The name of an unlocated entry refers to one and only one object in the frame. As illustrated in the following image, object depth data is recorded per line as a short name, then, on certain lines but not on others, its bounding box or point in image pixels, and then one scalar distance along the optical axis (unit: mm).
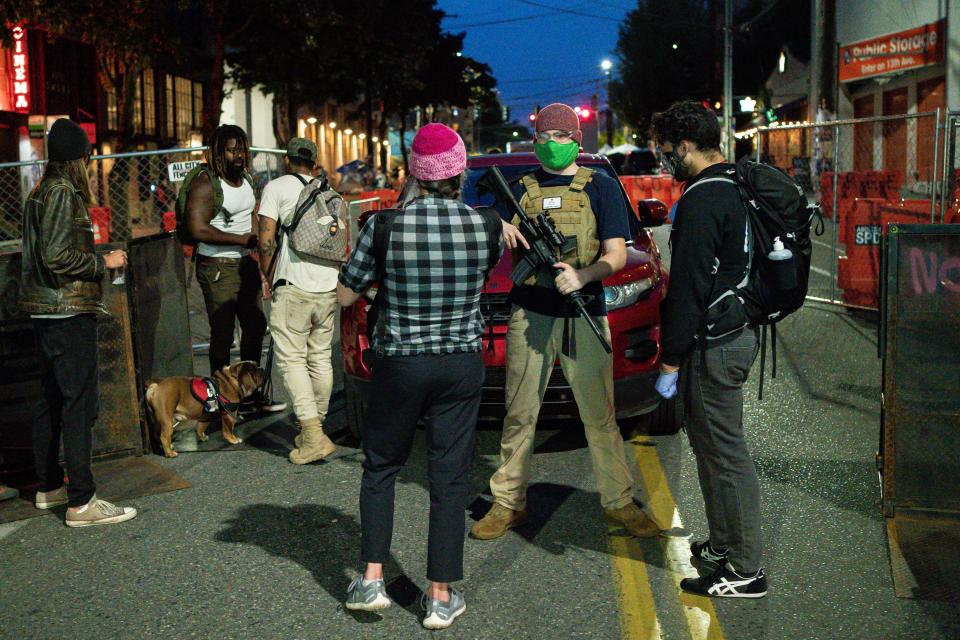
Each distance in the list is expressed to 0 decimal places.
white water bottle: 3953
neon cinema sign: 23281
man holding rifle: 4797
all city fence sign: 9617
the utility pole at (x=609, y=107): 87931
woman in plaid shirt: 3842
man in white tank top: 7461
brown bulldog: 6605
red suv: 6016
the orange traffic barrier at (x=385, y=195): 18720
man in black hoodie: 3979
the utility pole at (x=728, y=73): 34094
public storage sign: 26328
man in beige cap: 6473
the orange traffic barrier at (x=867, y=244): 11648
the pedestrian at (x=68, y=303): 5152
